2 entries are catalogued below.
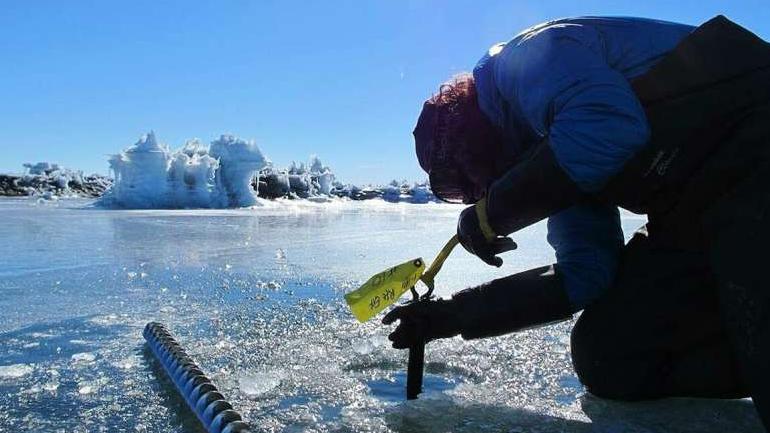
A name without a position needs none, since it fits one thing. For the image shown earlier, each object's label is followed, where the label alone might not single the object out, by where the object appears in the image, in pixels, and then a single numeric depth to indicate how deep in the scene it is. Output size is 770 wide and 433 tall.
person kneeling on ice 1.32
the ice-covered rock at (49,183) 30.00
